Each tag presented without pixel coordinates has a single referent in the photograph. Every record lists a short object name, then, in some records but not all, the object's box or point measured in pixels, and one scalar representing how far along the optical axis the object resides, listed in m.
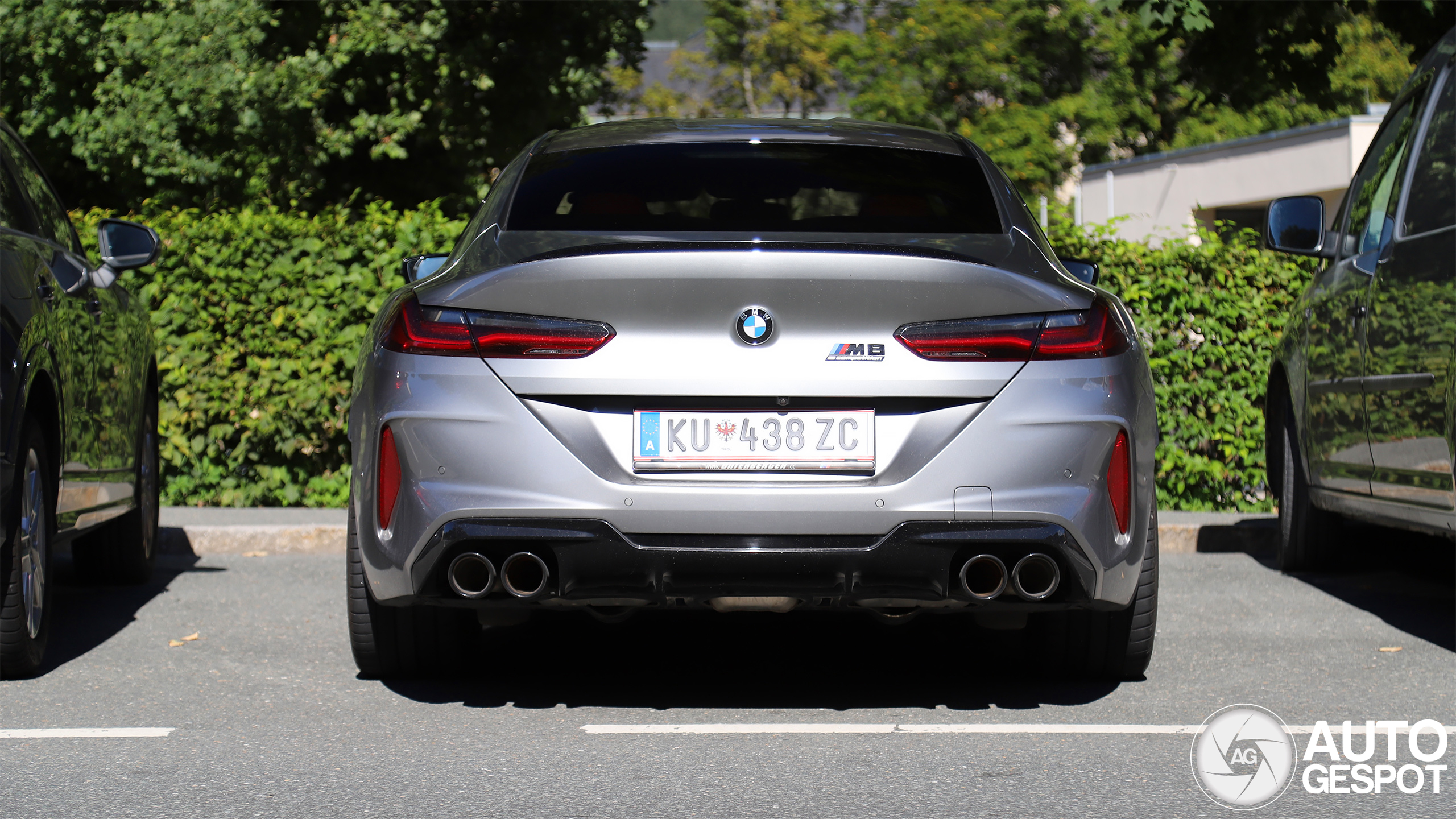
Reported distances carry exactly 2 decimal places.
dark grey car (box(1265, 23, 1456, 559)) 5.53
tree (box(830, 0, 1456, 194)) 46.03
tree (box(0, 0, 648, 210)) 18.41
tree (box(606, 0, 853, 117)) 47.41
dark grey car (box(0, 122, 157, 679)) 4.88
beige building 34.00
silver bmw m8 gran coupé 4.01
